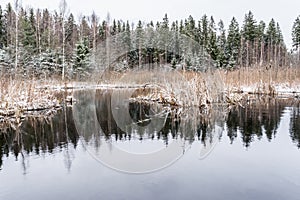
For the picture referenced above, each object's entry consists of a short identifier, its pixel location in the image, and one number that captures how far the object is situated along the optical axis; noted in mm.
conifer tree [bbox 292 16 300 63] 43172
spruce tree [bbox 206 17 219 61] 36438
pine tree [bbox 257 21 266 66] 42825
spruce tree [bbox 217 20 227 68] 37625
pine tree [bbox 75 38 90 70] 29344
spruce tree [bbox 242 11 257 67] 41500
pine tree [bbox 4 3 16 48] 29972
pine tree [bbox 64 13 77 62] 37938
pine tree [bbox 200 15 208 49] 39850
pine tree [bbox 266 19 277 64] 43688
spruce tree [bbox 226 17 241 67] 41334
